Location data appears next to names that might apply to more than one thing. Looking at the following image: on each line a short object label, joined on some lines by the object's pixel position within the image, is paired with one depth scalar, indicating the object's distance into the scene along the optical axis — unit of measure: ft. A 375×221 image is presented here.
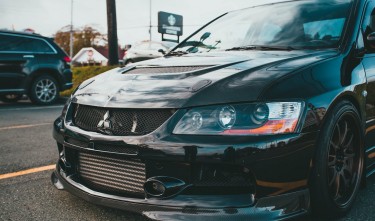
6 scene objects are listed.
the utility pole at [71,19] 177.51
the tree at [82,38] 225.56
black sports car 6.91
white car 55.92
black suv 30.09
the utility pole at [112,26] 51.72
